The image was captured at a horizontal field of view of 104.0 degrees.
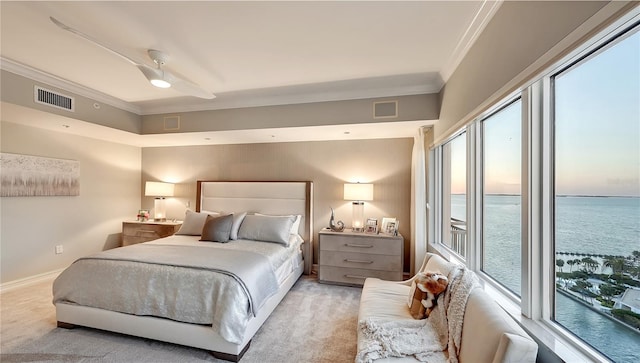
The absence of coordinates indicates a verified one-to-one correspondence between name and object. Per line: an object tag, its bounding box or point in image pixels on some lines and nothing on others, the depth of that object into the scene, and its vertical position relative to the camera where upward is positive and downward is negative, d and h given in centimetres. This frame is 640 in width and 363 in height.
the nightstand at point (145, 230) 411 -79
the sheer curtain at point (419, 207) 333 -29
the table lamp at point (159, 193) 441 -18
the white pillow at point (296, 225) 379 -62
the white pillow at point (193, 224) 363 -60
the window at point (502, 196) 164 -7
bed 199 -95
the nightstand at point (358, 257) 336 -100
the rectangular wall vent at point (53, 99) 274 +96
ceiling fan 206 +92
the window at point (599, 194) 92 -3
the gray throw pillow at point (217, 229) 325 -60
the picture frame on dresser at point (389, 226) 358 -60
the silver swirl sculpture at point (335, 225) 374 -62
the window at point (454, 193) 259 -8
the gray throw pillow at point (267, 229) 333 -61
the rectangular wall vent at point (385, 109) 313 +96
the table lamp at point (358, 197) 369 -18
